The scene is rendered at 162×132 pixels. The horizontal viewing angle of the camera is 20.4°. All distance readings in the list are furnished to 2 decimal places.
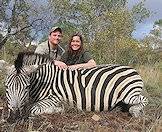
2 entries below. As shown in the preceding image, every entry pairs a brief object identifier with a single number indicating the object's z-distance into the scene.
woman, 5.18
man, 5.51
